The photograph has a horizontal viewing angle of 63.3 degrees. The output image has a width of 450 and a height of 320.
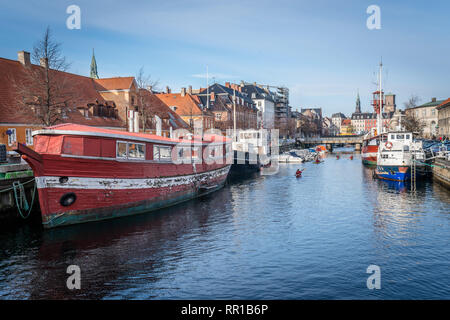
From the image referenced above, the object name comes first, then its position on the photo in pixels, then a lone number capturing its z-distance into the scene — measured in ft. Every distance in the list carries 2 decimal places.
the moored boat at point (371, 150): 180.06
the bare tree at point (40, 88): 90.84
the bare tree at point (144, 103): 158.75
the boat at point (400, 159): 120.78
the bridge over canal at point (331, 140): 342.38
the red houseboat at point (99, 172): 58.08
